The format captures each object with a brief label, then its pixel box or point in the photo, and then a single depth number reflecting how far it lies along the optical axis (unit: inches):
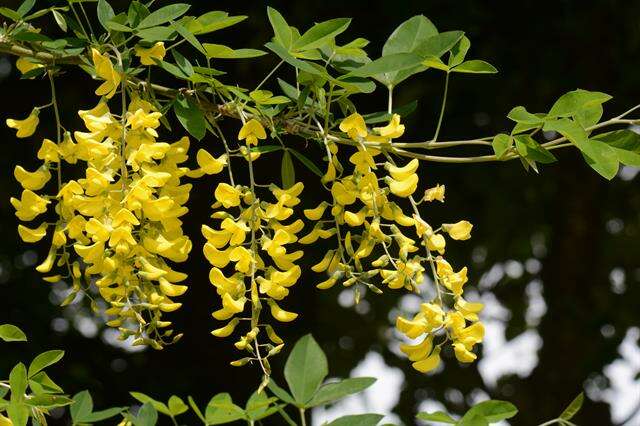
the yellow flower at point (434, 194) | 66.6
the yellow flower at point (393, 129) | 65.8
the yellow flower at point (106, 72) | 65.9
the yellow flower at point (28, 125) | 69.6
